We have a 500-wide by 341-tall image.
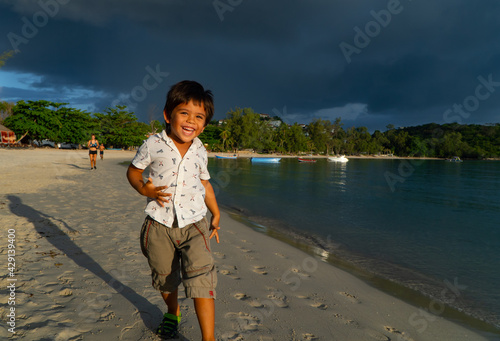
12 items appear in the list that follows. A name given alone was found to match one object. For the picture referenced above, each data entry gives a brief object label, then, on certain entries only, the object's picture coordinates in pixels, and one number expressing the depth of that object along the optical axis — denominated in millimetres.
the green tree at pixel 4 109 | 78812
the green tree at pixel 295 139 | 131500
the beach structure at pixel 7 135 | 52400
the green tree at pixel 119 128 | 73375
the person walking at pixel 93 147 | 17894
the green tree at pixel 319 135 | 148500
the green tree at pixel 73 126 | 60688
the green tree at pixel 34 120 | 54094
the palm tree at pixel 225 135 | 108450
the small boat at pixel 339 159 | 87619
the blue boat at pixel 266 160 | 69775
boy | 2271
